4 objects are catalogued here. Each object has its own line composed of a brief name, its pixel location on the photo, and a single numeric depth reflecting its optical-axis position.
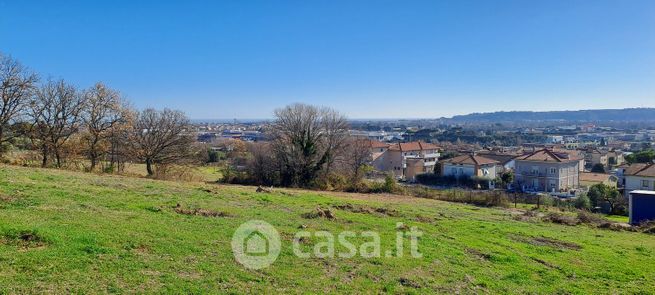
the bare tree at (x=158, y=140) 30.16
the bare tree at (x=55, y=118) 24.92
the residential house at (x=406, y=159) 61.62
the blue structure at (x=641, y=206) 19.88
